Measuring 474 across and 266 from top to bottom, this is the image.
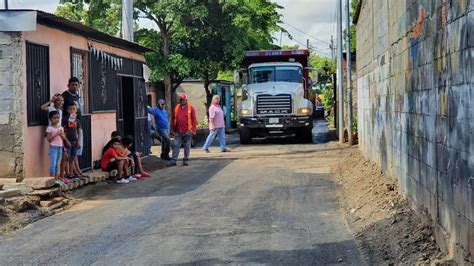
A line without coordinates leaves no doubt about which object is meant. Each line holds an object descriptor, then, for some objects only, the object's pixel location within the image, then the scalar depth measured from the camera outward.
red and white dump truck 23.47
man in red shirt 16.83
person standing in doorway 12.28
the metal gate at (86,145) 13.91
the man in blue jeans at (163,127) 18.02
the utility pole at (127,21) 18.70
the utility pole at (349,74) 19.27
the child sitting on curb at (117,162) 13.50
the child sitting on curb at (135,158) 13.99
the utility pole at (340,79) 21.92
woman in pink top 20.77
